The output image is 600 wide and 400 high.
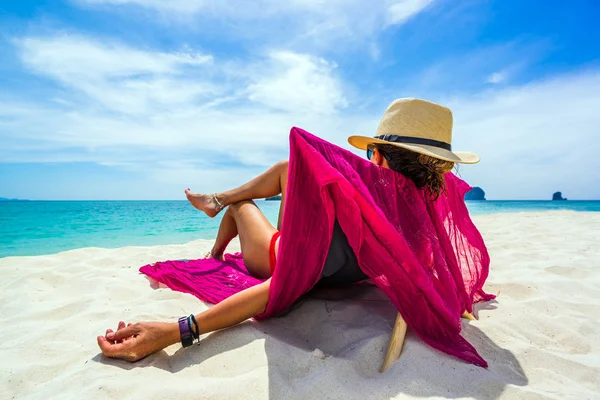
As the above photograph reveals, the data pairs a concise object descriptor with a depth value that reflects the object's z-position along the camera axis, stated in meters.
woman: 1.62
